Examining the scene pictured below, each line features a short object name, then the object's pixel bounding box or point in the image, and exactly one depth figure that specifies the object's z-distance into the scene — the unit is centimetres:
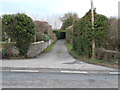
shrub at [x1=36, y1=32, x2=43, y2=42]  2422
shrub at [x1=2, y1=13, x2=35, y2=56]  1302
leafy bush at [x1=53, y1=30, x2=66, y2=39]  6020
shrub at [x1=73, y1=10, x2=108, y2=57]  1207
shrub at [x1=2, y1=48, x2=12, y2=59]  1317
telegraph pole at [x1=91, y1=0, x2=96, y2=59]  1224
